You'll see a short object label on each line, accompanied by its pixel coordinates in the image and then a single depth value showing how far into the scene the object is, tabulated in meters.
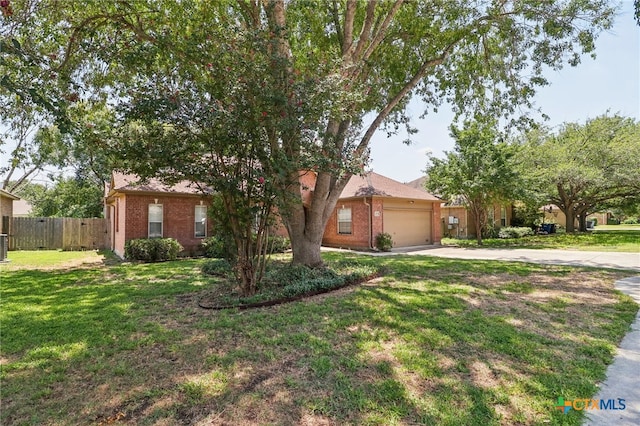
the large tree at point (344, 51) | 6.20
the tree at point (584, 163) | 20.23
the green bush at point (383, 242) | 16.45
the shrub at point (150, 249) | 12.72
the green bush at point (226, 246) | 6.56
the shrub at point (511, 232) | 23.52
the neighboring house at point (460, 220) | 24.55
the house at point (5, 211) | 16.25
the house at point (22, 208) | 37.91
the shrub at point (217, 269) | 9.13
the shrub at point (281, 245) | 15.67
